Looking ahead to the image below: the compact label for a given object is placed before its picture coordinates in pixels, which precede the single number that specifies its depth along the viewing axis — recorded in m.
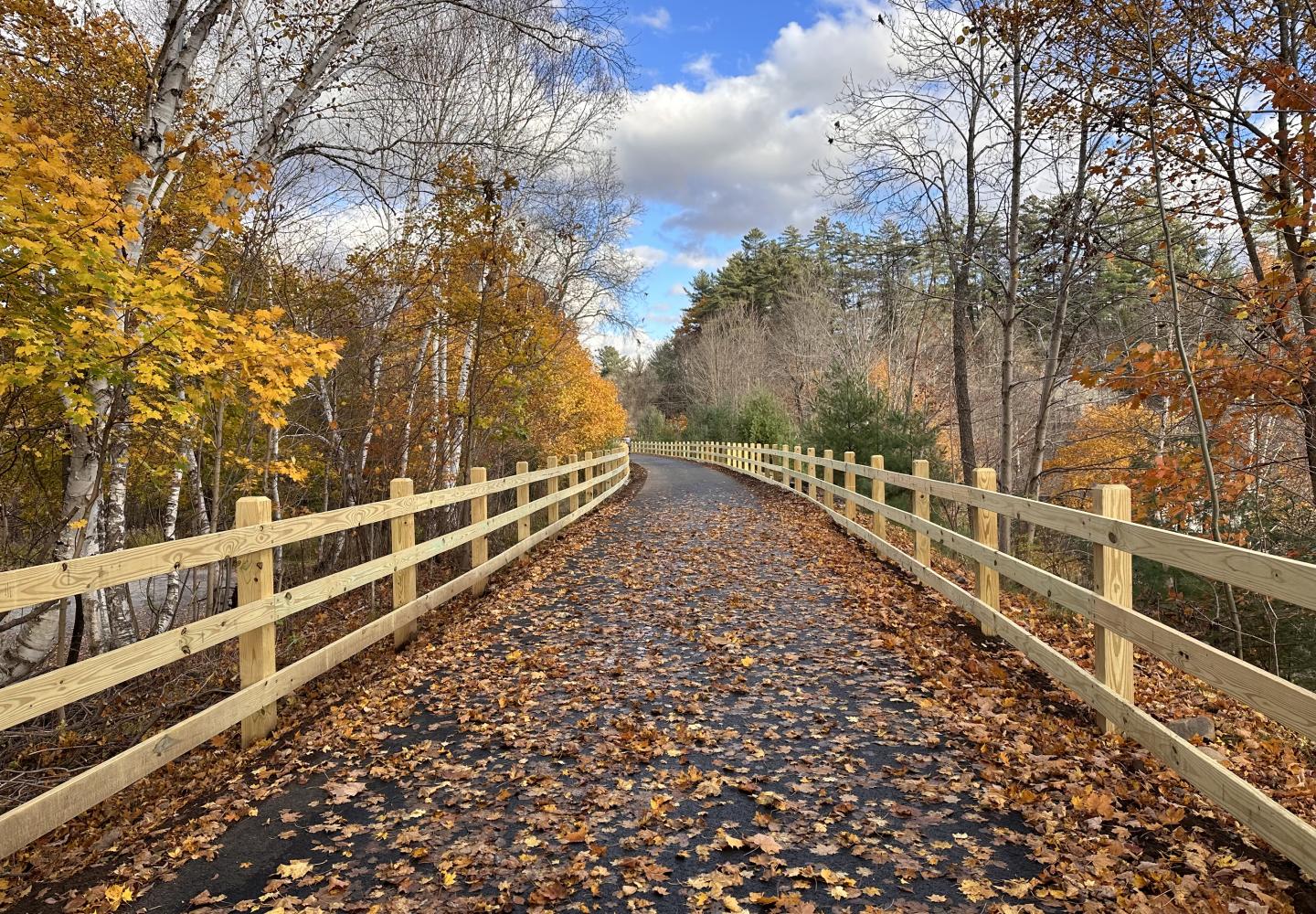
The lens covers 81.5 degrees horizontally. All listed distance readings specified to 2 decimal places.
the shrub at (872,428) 16.67
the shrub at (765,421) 31.36
